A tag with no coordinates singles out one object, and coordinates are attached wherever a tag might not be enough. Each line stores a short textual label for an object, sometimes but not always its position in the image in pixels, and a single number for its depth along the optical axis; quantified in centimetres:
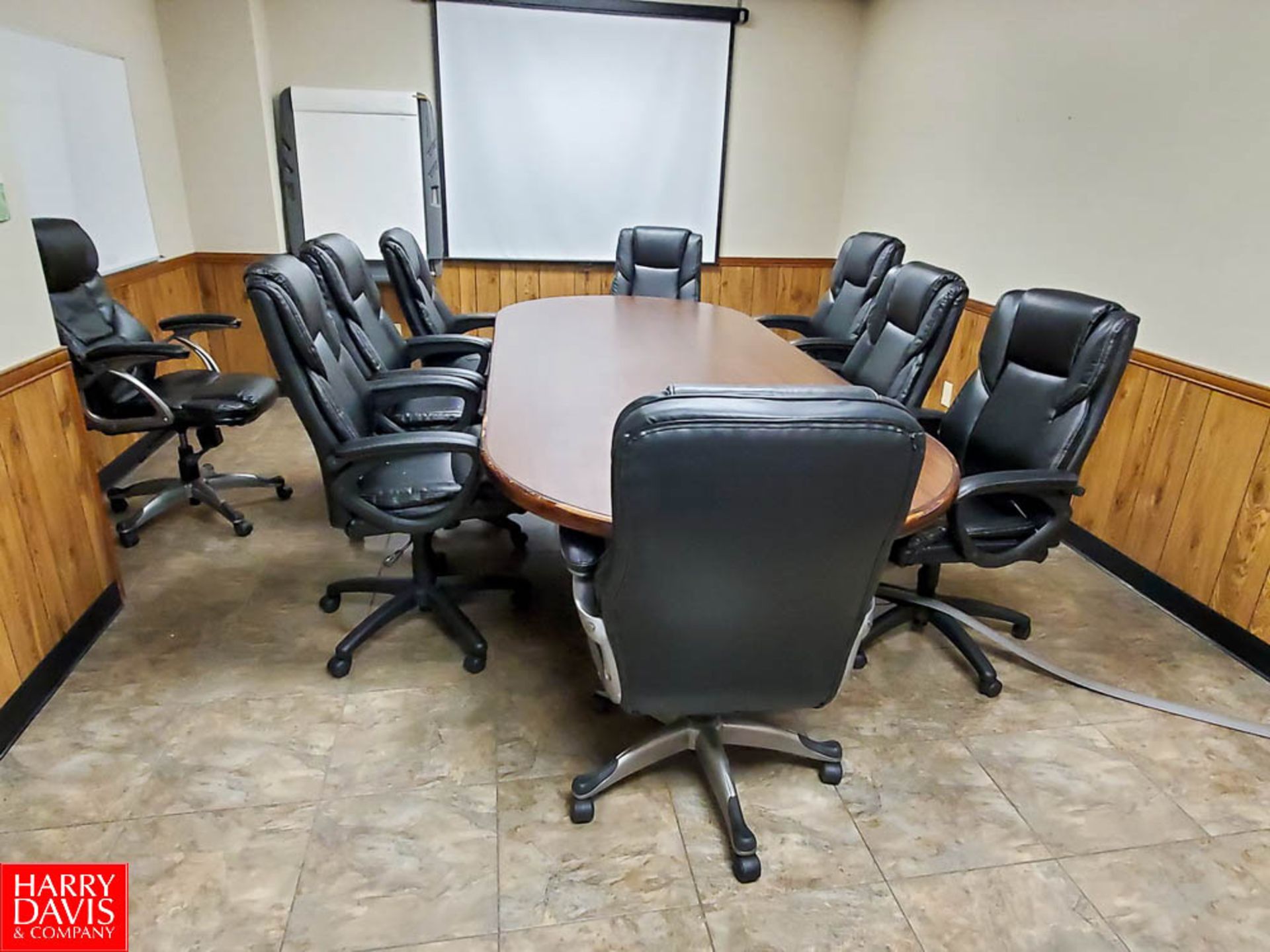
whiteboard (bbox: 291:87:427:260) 416
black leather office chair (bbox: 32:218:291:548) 265
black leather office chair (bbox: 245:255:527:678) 181
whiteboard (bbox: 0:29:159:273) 284
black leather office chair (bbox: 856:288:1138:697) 184
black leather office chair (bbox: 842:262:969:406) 246
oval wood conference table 150
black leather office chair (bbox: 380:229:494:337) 321
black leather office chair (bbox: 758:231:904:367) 329
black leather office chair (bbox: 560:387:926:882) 107
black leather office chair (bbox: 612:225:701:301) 406
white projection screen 434
